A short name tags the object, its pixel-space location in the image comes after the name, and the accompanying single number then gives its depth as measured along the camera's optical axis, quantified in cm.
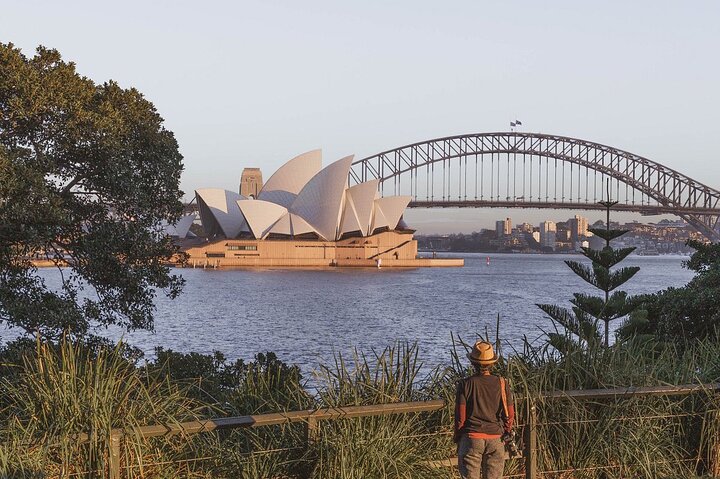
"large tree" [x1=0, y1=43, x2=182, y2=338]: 1330
